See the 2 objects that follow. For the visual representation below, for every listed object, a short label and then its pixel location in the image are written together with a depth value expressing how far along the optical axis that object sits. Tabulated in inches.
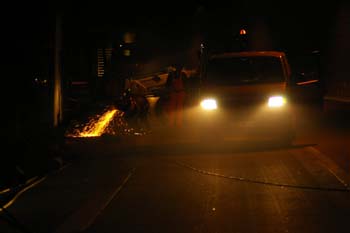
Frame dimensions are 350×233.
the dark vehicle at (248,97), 591.2
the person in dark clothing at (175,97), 768.9
